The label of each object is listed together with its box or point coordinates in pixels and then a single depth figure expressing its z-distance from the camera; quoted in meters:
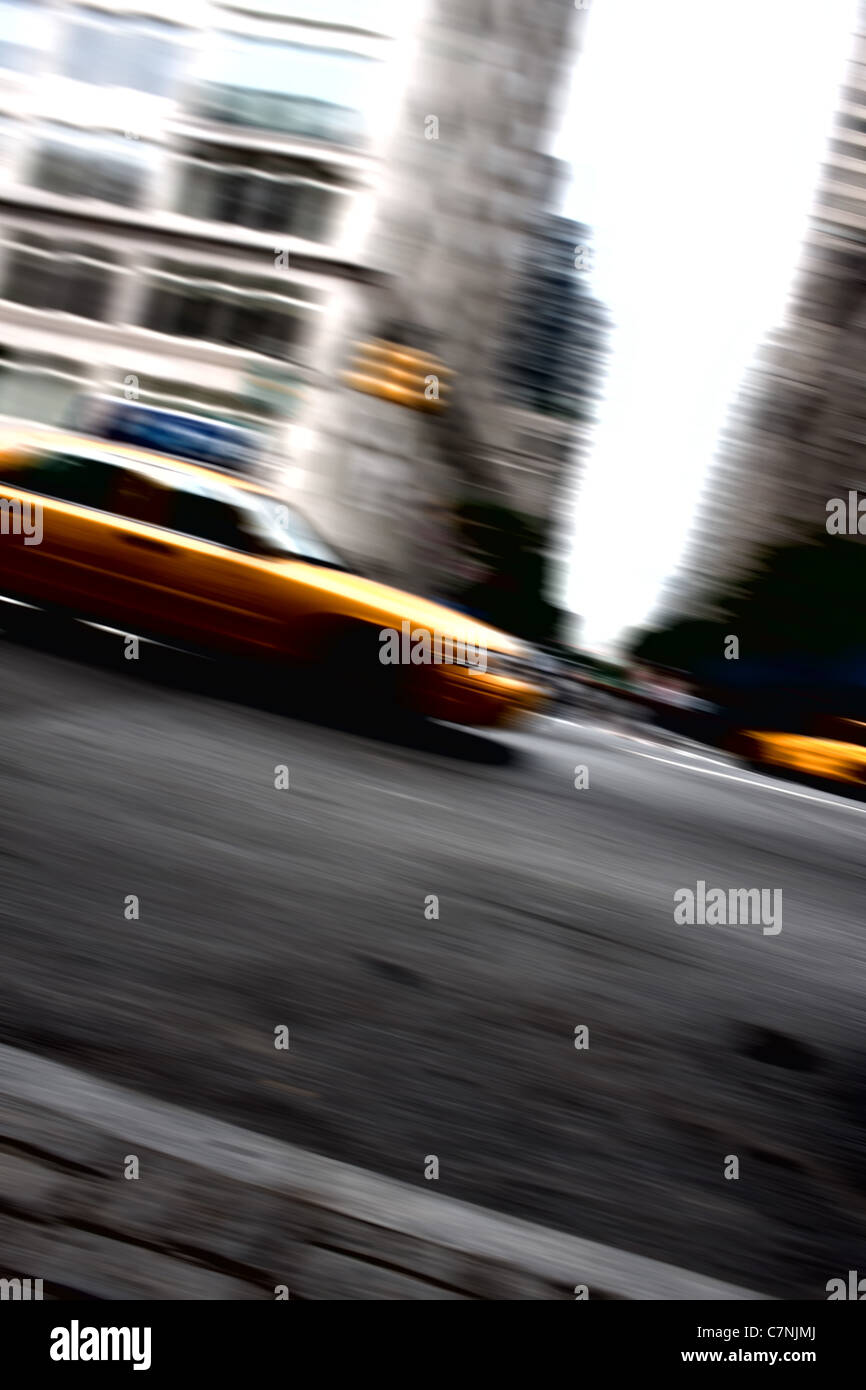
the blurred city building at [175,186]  30.34
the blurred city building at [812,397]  60.53
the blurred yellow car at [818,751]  12.23
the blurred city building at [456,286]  27.64
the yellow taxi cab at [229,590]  7.91
